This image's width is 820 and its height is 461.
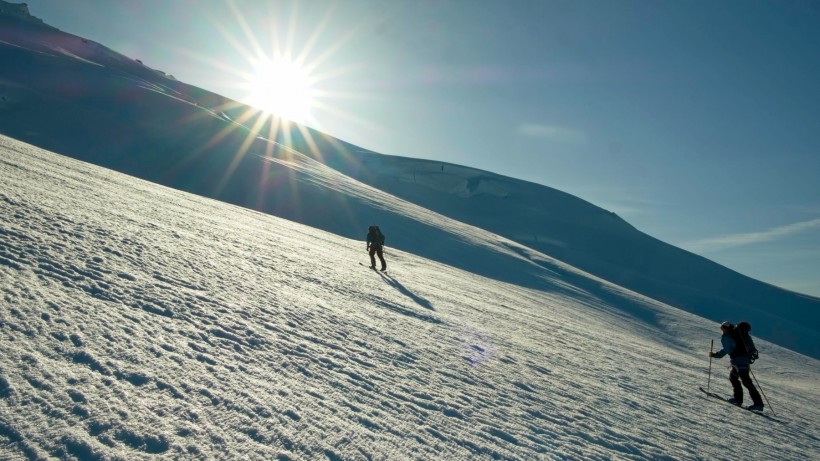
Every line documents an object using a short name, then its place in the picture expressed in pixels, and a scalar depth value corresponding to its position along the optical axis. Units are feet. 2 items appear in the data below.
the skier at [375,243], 57.62
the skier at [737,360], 35.47
